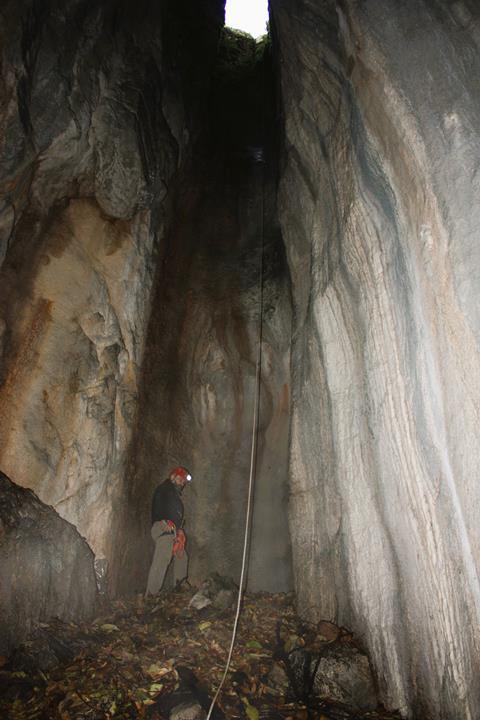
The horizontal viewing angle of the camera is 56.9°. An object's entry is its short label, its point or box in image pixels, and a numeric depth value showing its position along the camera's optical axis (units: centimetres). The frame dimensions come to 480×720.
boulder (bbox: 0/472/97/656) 466
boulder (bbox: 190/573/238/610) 641
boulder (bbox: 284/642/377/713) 438
